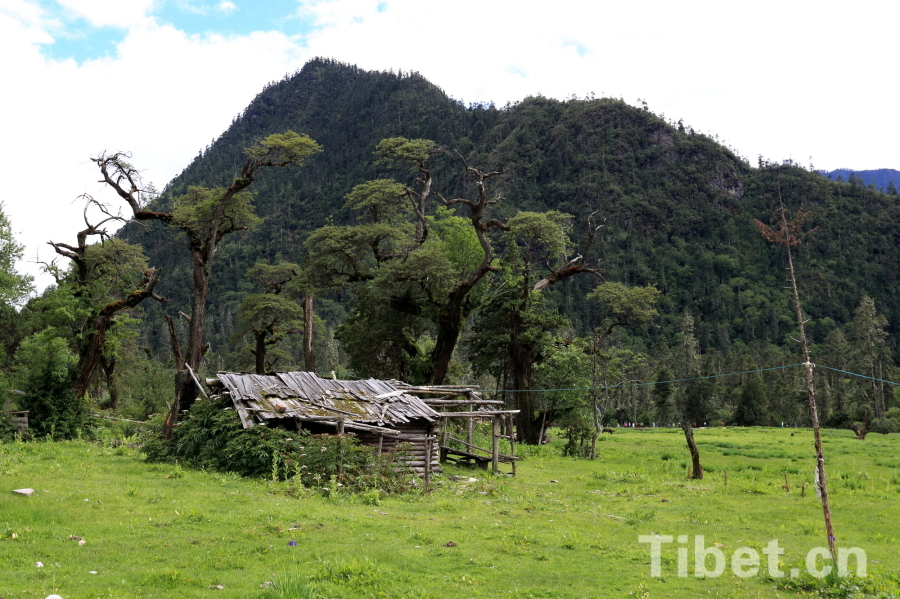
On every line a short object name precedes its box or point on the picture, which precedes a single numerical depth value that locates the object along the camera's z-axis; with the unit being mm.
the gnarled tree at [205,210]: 29562
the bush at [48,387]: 29250
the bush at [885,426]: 64375
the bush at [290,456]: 20344
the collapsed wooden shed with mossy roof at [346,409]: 22500
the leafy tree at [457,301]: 37438
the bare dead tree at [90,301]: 32875
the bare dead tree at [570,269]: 39719
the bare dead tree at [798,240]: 12555
